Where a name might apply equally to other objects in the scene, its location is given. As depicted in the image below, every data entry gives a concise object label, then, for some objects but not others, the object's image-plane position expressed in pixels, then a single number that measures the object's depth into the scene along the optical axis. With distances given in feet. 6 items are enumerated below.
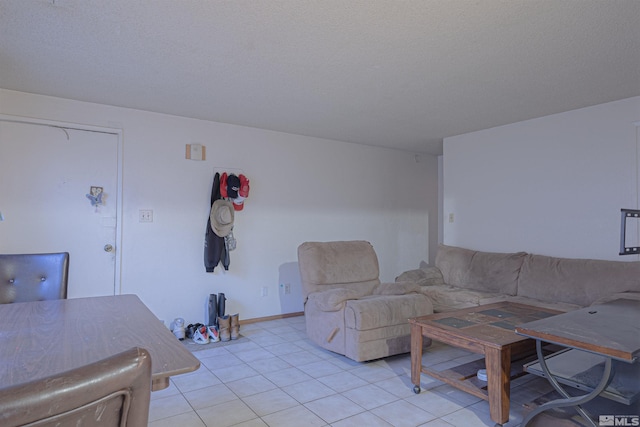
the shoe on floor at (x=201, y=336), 11.48
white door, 10.09
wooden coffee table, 6.68
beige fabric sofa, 9.84
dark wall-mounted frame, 6.41
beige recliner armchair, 9.58
